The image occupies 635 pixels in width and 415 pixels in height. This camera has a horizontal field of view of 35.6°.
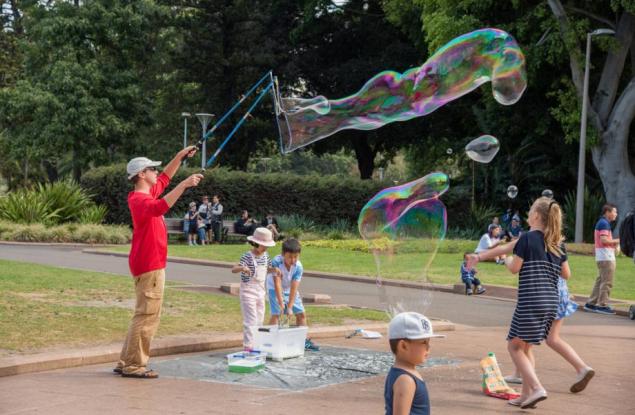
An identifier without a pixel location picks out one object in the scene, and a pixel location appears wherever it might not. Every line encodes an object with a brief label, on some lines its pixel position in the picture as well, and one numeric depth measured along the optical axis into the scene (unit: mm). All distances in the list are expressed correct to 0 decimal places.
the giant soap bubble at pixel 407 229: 9688
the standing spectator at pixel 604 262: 15498
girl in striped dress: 7777
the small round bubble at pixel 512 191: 32744
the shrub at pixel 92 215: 31756
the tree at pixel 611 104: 32250
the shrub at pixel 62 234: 28906
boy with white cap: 4242
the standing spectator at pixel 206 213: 31281
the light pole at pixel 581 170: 31516
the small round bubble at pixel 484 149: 11438
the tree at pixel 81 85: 45938
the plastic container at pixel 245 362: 8641
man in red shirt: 8297
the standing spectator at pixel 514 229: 27594
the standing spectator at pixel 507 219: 32919
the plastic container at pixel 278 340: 9234
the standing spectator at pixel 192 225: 30531
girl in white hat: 9539
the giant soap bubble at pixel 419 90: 11047
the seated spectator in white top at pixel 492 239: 17828
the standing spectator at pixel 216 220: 31641
